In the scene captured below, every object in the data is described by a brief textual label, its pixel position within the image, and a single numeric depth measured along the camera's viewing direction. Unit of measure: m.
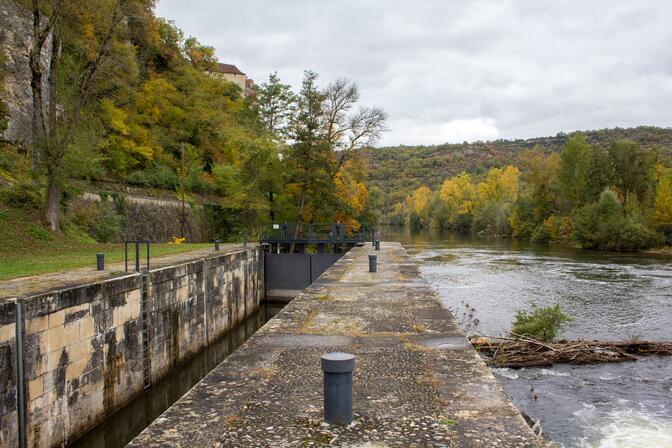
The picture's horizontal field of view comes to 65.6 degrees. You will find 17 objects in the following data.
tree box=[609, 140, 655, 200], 53.88
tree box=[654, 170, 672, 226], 45.62
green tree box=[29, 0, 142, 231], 17.06
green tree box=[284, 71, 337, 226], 30.52
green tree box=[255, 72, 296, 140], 41.97
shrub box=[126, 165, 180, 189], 29.21
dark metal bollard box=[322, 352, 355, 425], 3.75
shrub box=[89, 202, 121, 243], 22.02
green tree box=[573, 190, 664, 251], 45.25
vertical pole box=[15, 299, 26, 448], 7.29
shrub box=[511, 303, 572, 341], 14.74
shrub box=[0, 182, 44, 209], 18.41
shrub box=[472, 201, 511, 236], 72.68
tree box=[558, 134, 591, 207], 56.56
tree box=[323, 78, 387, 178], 31.30
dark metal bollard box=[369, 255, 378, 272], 14.47
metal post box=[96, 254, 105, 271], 12.14
